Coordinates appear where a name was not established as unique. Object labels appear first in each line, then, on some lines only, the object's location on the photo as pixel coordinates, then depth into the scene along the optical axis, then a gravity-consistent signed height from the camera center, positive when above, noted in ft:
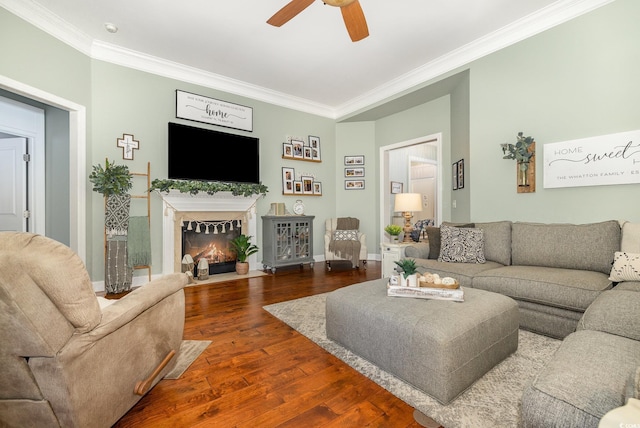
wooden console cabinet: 15.78 -1.58
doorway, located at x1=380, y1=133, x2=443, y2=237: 17.38 +2.96
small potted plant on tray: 6.72 -1.45
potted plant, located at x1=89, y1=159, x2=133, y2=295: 11.46 -0.34
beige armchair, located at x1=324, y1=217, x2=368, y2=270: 16.65 -1.98
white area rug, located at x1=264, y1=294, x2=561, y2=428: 4.59 -3.19
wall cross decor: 12.59 +2.94
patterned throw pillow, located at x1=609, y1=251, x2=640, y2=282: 7.07 -1.37
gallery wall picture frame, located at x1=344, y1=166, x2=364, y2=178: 19.74 +2.73
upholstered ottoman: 4.95 -2.32
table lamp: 13.28 +0.33
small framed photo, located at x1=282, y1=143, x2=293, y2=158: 17.52 +3.77
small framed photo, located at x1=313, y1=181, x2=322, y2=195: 18.80 +1.58
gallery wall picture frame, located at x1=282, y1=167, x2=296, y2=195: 17.52 +1.96
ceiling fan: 7.50 +5.33
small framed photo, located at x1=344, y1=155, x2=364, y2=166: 19.72 +3.54
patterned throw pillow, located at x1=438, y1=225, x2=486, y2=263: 10.09 -1.17
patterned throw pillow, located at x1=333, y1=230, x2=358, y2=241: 17.10 -1.33
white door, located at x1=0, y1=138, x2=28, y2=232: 12.98 +1.24
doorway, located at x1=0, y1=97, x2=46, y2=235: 12.97 +1.65
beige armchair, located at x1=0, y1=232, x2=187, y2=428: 3.10 -1.52
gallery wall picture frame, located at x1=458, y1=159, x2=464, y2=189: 13.62 +1.82
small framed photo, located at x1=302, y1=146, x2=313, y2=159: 18.42 +3.81
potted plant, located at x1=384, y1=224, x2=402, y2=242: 13.61 -0.85
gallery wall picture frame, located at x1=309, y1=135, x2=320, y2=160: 18.74 +4.25
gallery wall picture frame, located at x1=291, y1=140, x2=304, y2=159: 17.99 +3.96
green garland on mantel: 13.00 +1.22
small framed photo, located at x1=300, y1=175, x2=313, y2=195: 18.34 +1.73
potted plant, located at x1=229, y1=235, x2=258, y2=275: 15.05 -2.03
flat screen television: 13.67 +2.86
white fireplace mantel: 13.43 +0.29
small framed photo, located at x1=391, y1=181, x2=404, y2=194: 21.29 +1.89
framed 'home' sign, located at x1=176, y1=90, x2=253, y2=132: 14.06 +5.15
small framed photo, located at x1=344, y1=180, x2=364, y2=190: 19.67 +1.90
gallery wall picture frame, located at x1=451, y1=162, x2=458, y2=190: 14.40 +1.81
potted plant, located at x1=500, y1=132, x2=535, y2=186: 10.77 +2.18
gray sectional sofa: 3.02 -1.80
